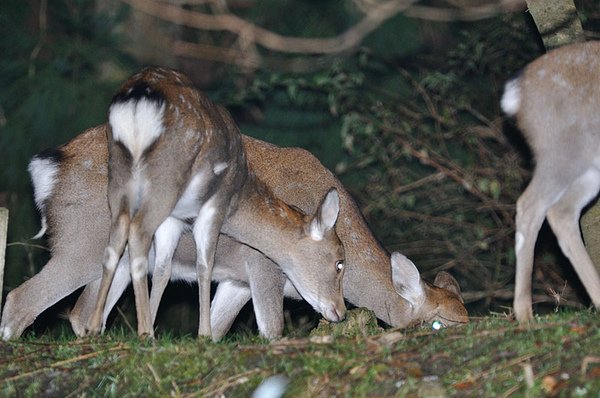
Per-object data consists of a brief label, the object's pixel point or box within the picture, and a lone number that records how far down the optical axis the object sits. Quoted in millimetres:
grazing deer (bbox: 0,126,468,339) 14852
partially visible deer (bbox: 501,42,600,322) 12156
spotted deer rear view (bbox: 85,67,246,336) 13320
